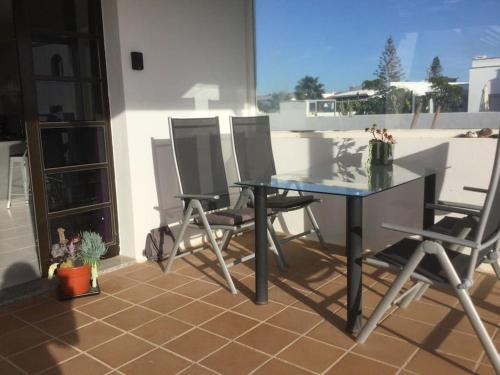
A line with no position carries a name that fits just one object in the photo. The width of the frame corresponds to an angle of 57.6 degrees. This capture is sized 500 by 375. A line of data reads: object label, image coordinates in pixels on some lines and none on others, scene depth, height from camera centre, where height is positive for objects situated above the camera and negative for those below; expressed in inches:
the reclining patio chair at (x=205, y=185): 133.9 -23.8
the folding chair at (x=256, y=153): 159.3 -15.5
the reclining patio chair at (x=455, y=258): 81.4 -31.5
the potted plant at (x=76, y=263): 126.1 -41.9
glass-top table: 100.0 -19.0
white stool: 249.6 -29.9
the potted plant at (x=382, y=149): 136.3 -12.5
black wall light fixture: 149.3 +17.0
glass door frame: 131.3 -3.6
